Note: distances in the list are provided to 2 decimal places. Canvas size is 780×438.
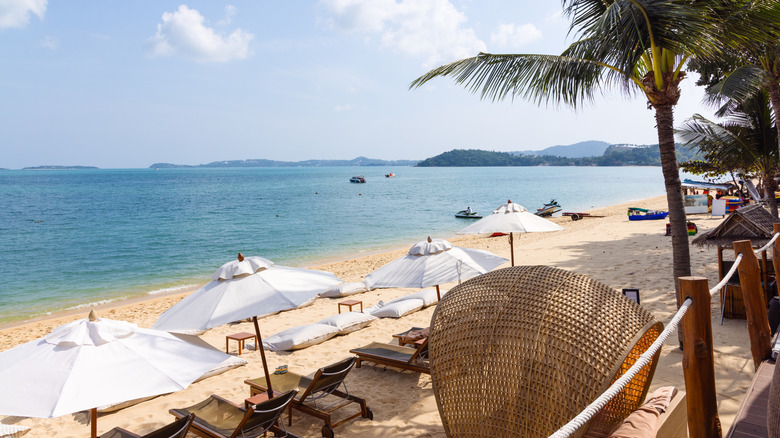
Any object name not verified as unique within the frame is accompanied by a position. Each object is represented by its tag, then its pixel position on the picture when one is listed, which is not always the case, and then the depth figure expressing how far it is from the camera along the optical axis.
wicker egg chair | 2.47
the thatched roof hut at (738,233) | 7.18
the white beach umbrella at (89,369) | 3.04
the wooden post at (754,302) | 4.19
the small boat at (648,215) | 25.28
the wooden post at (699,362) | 2.46
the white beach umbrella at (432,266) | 6.48
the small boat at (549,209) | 35.38
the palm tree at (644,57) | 5.70
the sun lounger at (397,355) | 6.40
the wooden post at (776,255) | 4.91
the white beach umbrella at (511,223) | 7.98
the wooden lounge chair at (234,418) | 4.67
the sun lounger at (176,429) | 4.26
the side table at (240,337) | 8.36
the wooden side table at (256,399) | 5.54
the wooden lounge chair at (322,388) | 5.29
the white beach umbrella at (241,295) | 4.54
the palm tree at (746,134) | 13.23
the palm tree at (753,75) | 8.69
